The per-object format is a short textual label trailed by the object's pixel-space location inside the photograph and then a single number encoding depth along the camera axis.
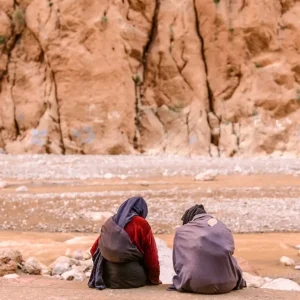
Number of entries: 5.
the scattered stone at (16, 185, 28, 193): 13.67
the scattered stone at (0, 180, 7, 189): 14.52
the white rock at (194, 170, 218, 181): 16.37
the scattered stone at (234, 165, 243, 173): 18.98
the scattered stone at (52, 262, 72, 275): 6.67
